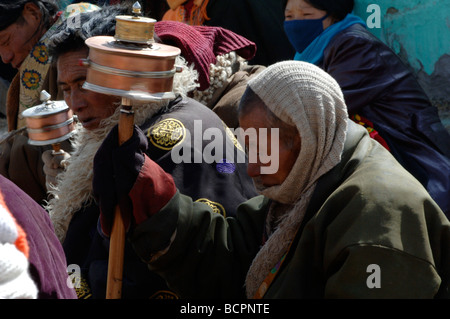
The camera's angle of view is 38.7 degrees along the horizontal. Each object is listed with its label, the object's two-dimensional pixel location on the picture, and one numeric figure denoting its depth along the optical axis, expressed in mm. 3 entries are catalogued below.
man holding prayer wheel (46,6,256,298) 2795
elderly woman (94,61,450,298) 1928
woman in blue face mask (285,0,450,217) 3719
